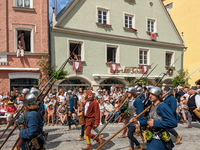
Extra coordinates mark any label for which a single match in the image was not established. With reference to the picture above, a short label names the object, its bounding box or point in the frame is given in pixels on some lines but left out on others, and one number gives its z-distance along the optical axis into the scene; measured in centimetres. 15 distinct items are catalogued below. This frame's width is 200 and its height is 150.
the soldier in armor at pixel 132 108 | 508
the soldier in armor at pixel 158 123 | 314
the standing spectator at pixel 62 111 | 981
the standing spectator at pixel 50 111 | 984
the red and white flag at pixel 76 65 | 1452
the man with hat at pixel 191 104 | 888
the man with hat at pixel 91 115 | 571
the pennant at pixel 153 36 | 1865
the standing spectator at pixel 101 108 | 1071
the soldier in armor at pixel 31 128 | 336
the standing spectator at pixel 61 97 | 1105
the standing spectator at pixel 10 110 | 918
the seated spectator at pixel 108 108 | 1073
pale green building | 1453
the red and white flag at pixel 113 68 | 1614
